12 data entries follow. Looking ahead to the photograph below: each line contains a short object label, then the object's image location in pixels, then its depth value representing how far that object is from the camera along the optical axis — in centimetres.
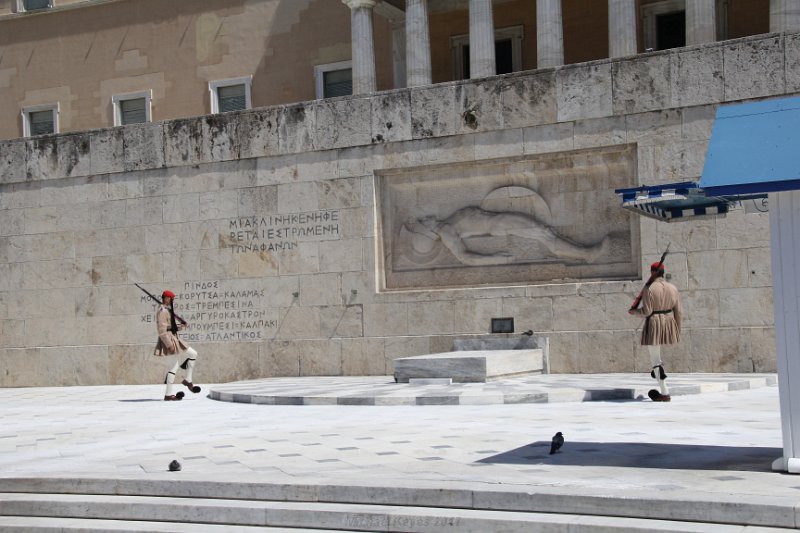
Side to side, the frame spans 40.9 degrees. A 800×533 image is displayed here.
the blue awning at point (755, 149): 747
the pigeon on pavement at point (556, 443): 905
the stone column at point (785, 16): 2530
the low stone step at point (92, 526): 769
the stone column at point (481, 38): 2703
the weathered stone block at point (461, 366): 1692
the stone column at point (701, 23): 2538
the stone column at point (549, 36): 2665
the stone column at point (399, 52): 3241
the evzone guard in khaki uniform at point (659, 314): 1416
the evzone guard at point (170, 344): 1734
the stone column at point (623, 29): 2575
